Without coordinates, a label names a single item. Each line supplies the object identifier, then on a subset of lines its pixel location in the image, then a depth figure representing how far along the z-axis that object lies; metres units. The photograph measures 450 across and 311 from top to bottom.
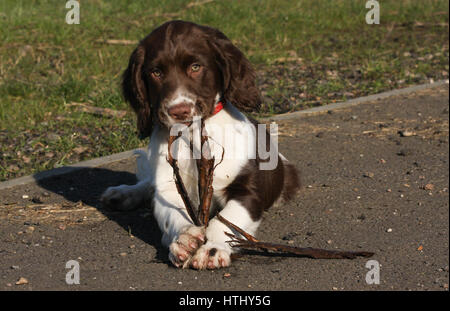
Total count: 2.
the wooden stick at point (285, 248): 3.83
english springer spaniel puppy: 3.84
